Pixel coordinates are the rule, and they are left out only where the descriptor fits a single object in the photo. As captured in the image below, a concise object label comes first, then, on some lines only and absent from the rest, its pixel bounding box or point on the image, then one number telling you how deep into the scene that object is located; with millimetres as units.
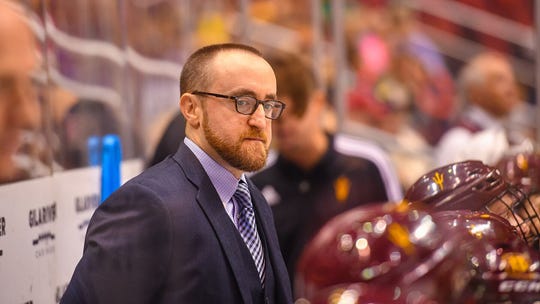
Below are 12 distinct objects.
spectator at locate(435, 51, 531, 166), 12359
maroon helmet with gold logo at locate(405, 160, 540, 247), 5809
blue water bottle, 8227
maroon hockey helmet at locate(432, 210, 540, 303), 4598
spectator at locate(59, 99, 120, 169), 8266
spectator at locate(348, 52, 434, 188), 16750
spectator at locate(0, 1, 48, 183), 6824
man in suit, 5418
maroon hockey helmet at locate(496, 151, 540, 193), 6812
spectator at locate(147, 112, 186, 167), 9344
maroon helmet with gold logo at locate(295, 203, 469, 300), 4441
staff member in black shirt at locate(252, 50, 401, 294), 10430
